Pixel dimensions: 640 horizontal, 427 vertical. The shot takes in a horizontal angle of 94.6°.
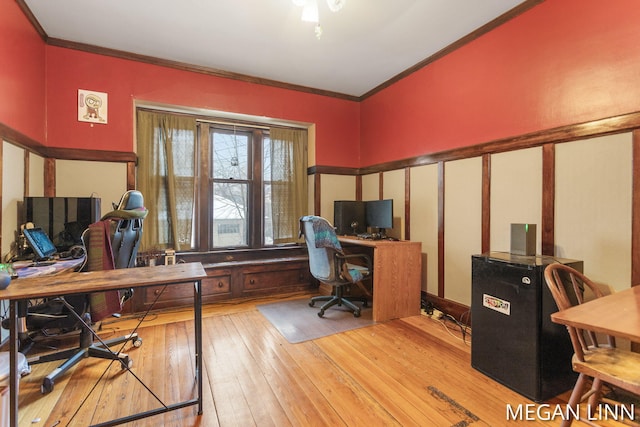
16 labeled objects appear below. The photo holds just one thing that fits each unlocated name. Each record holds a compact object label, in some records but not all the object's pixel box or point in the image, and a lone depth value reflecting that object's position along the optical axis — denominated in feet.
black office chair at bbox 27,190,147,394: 6.39
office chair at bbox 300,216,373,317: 10.00
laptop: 7.79
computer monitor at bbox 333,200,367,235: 13.47
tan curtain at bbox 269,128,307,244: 14.02
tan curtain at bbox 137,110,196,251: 11.55
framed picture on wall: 10.25
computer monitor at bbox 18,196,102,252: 8.52
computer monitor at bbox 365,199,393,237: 12.09
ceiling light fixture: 6.93
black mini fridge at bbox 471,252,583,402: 5.98
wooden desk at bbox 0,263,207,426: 4.53
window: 11.75
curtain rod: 11.93
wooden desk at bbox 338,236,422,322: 10.31
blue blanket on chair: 9.97
